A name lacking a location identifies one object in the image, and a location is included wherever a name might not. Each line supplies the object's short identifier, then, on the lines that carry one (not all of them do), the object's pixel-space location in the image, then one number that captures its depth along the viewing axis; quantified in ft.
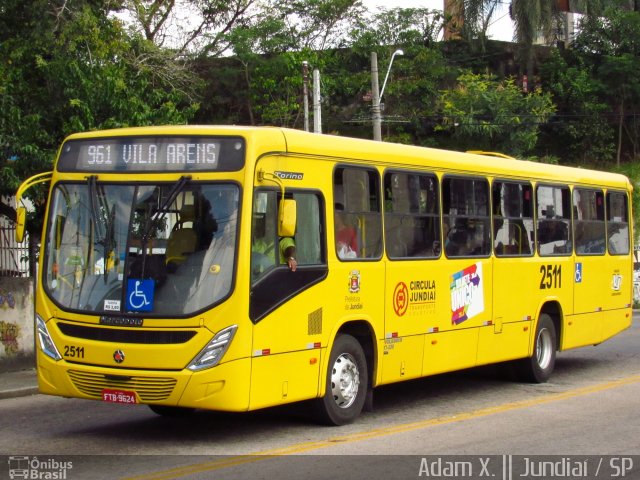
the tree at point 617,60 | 155.63
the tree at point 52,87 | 48.91
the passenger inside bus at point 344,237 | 33.30
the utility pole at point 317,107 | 88.30
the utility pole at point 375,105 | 91.56
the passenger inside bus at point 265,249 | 29.59
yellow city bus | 28.73
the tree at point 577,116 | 157.28
